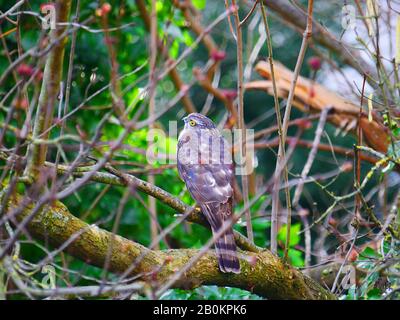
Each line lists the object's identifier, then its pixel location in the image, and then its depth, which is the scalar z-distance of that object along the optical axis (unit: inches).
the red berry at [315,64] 135.6
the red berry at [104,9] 127.1
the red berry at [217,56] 109.4
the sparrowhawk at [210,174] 159.2
